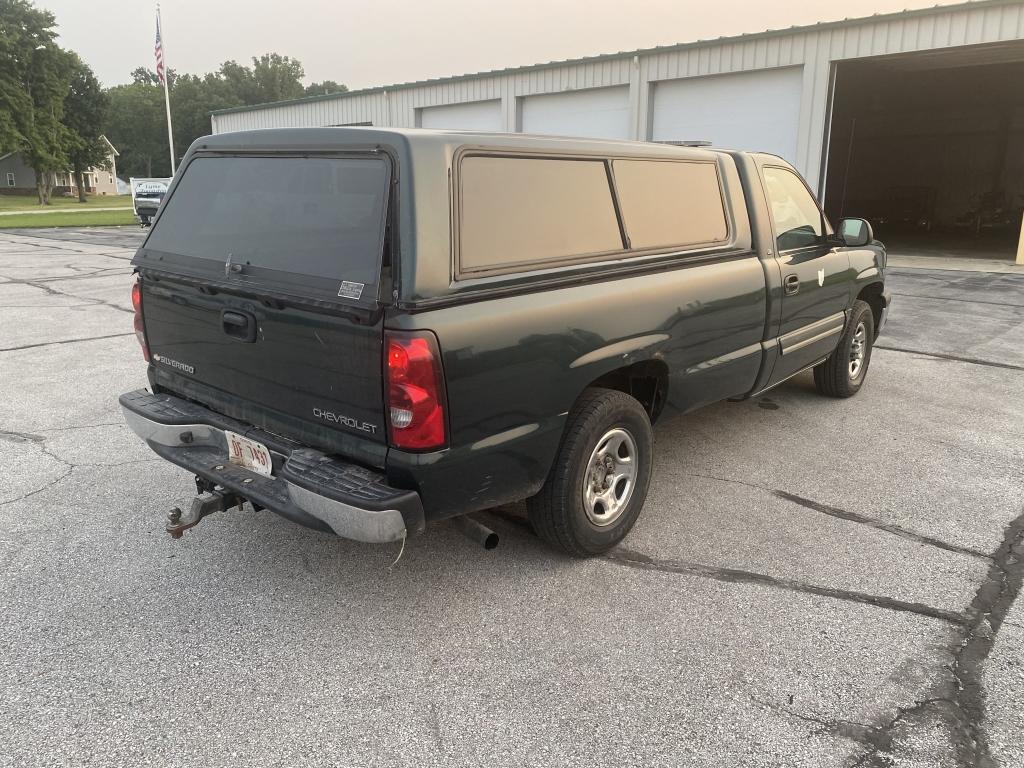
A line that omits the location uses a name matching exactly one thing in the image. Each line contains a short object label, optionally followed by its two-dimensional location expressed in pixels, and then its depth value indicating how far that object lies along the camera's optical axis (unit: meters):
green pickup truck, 2.71
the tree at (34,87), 48.44
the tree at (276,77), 103.12
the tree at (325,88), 113.97
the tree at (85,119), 57.06
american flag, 28.67
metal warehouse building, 14.82
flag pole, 28.64
